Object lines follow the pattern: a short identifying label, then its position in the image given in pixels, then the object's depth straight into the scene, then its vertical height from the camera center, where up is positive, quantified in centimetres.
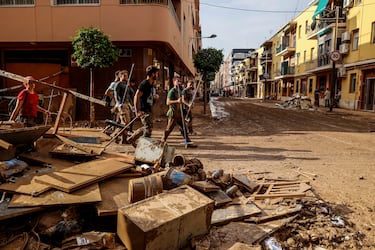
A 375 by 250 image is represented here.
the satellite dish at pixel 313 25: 3091 +736
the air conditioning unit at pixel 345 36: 2439 +488
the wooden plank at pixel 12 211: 276 -118
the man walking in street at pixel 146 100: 582 -18
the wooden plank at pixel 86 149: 443 -89
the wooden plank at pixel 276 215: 339 -145
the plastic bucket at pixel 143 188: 319 -108
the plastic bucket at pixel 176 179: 371 -111
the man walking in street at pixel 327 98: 2650 -37
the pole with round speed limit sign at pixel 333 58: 2031 +247
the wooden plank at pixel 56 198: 293 -112
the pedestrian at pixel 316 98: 2721 -39
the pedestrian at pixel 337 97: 2595 -26
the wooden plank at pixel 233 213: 334 -143
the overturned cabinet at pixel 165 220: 251 -116
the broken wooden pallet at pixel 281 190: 404 -142
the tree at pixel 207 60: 1977 +218
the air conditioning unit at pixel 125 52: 1227 +162
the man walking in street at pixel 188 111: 833 -55
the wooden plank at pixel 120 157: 451 -105
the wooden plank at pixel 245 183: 427 -134
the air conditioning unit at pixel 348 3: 2433 +765
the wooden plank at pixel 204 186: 370 -120
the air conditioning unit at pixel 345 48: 2447 +387
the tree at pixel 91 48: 979 +144
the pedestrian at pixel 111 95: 812 -12
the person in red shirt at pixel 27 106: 517 -31
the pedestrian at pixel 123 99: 779 -22
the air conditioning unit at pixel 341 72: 2491 +194
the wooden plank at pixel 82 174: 319 -100
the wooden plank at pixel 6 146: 262 -50
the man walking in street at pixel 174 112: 726 -51
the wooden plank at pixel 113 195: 298 -118
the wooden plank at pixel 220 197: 366 -135
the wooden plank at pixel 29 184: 313 -107
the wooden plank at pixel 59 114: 509 -41
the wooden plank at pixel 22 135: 379 -61
